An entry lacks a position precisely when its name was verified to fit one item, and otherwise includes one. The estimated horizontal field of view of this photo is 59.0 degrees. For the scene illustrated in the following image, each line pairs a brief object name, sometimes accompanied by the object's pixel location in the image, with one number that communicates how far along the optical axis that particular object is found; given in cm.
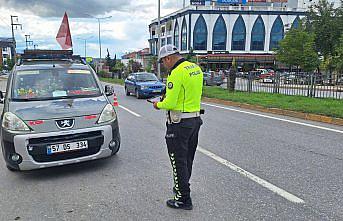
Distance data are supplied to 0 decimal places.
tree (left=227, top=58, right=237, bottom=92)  1678
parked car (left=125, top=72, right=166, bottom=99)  1612
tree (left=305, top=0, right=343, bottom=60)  3384
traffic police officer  329
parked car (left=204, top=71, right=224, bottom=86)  2692
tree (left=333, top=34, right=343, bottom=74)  2151
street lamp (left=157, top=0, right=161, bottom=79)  2465
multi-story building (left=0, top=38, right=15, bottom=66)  11565
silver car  422
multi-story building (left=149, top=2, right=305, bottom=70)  7319
